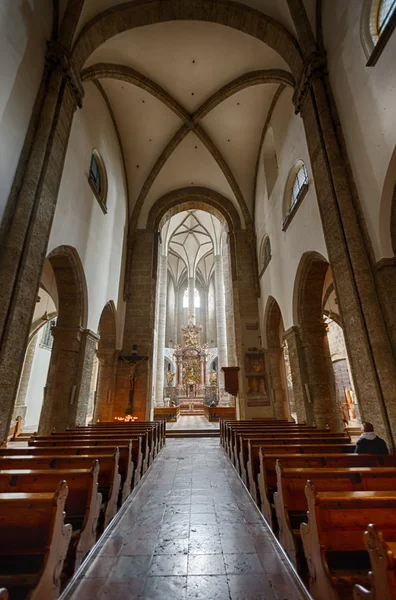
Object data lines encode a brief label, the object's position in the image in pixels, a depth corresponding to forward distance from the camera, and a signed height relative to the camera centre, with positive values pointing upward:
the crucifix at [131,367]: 11.48 +1.92
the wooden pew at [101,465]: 3.12 -0.47
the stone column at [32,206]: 4.71 +3.68
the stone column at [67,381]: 7.54 +0.95
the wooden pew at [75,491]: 2.37 -0.58
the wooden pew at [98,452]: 3.70 -0.40
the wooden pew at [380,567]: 1.19 -0.60
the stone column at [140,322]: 11.55 +3.87
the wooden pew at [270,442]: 4.51 -0.40
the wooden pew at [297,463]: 3.18 -0.51
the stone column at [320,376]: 7.61 +0.98
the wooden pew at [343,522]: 1.85 -0.65
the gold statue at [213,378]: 26.37 +3.23
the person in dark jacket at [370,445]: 3.80 -0.39
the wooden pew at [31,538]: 1.79 -0.72
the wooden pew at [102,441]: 4.52 -0.34
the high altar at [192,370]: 25.92 +4.03
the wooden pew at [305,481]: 2.47 -0.57
